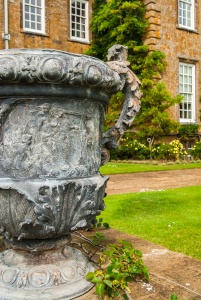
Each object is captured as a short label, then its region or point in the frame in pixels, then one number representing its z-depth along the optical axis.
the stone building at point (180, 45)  13.66
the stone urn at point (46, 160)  1.77
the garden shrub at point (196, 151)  13.84
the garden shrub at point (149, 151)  12.87
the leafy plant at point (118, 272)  1.88
